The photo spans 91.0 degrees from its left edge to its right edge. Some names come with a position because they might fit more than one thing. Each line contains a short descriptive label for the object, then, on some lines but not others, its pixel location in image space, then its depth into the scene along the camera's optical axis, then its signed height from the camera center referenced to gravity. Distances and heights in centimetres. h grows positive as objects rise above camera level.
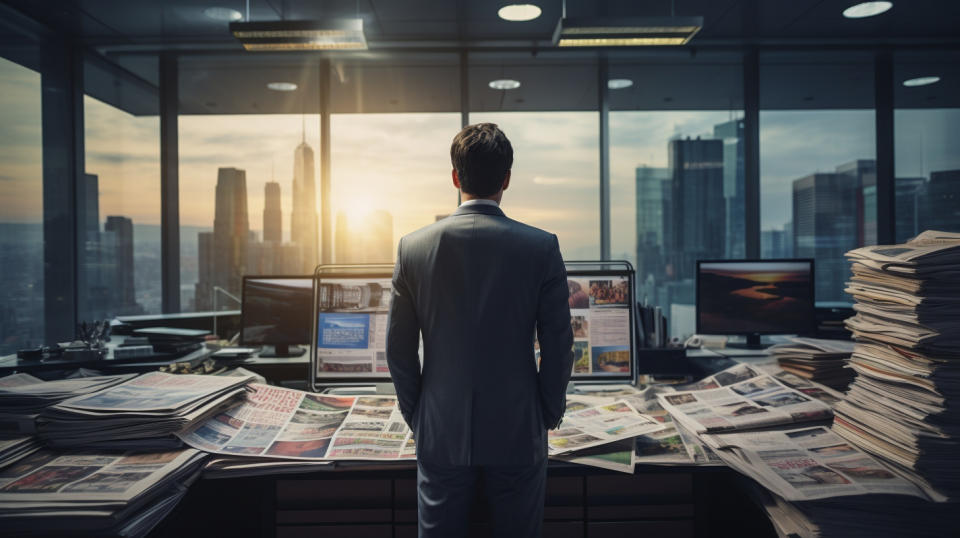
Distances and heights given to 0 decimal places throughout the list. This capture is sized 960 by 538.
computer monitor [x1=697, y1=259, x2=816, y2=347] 243 -17
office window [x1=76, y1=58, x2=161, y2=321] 407 +63
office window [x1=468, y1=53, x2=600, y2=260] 436 +96
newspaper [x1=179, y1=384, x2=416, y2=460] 127 -47
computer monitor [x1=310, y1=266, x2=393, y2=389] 167 -22
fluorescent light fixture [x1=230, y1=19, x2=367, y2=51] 274 +140
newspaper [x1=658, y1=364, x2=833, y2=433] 142 -45
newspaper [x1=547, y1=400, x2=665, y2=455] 130 -47
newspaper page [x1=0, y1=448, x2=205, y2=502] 98 -47
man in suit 104 -18
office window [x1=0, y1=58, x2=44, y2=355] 341 +45
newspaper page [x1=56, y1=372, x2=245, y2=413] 126 -36
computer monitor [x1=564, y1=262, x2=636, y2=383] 169 -21
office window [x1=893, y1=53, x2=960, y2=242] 422 +108
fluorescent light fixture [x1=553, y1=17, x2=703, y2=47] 273 +140
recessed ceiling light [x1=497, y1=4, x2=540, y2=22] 352 +194
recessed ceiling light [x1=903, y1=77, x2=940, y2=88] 432 +167
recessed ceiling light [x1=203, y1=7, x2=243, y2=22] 353 +194
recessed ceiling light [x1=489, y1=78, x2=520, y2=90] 446 +173
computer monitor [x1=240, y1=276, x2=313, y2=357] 216 -19
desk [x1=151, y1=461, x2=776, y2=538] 137 -70
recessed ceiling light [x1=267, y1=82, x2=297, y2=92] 439 +170
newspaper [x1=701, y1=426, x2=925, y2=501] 108 -51
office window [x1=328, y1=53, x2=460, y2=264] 435 +96
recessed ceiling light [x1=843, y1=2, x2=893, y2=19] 348 +191
